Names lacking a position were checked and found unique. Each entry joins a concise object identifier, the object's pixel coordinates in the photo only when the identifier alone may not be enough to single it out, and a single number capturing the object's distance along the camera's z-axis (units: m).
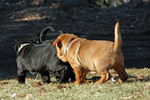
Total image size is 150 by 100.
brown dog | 11.41
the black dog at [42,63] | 13.08
